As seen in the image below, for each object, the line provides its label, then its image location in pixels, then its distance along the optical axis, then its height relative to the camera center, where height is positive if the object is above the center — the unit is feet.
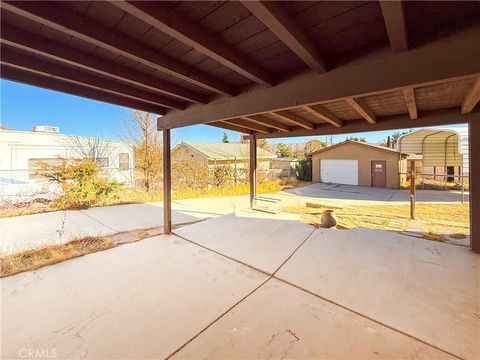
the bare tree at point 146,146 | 33.76 +5.31
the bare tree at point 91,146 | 30.71 +4.85
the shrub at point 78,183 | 22.90 -0.31
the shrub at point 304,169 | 56.81 +2.25
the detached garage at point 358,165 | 43.91 +2.73
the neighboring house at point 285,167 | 58.80 +2.92
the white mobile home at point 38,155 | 25.27 +3.47
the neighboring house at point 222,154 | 41.98 +5.23
